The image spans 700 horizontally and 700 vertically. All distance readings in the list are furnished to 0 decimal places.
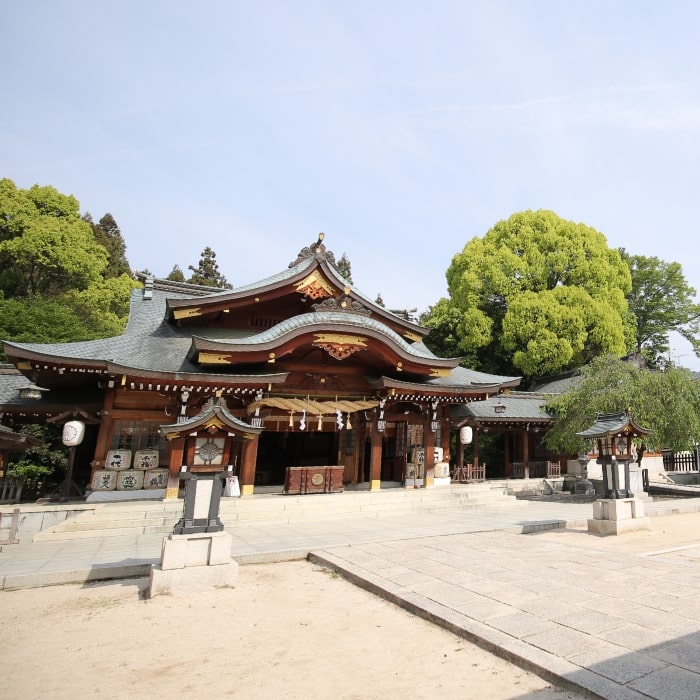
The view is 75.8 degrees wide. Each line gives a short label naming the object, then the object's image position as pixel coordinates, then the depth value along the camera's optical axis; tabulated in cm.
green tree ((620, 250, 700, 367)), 3609
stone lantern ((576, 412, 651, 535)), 1116
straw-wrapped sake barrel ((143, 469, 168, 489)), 1467
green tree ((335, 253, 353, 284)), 5491
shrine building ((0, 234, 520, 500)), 1424
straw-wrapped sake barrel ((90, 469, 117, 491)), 1393
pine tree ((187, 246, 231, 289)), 5428
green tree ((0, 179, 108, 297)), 3359
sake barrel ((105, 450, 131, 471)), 1429
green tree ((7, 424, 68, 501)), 1627
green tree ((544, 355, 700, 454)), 1670
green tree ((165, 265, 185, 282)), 5369
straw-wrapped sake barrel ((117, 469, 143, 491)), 1425
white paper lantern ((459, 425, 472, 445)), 1933
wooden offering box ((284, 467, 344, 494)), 1514
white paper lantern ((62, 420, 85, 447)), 1297
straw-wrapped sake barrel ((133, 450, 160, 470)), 1466
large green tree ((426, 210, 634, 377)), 2809
